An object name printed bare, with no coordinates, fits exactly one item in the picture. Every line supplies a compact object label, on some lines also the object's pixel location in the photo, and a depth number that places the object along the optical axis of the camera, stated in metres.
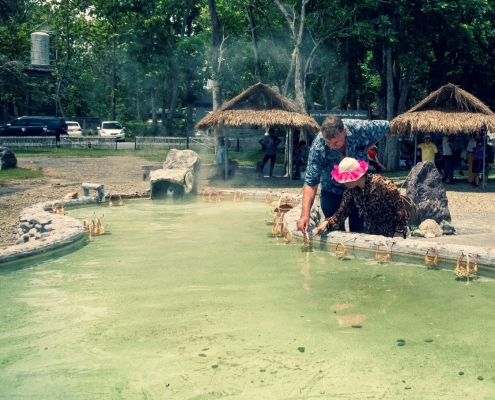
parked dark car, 33.12
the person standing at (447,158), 17.61
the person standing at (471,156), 17.53
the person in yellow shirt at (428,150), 16.73
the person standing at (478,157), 17.00
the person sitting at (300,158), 18.66
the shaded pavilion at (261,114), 17.31
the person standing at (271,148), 18.94
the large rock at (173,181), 13.65
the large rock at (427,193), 9.77
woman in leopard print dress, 6.19
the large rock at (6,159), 19.31
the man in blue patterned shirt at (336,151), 6.48
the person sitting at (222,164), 18.56
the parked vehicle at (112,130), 35.44
